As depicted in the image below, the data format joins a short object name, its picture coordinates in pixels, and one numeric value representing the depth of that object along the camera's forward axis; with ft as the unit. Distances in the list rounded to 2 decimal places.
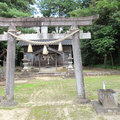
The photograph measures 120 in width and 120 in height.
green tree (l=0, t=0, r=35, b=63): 47.70
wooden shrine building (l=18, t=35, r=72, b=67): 58.29
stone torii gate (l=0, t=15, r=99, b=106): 13.57
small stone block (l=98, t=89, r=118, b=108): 11.41
